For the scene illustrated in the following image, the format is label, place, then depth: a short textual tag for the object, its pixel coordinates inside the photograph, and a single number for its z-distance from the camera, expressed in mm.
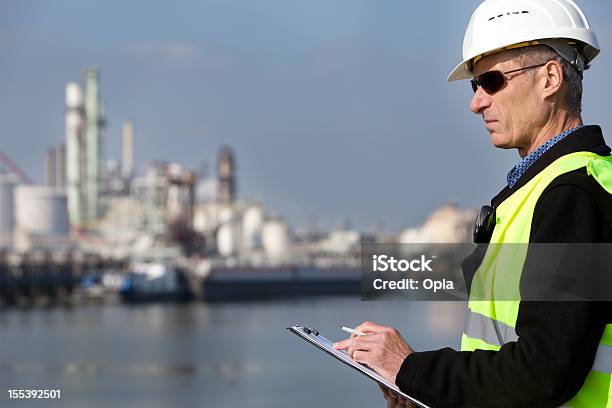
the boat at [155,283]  57166
